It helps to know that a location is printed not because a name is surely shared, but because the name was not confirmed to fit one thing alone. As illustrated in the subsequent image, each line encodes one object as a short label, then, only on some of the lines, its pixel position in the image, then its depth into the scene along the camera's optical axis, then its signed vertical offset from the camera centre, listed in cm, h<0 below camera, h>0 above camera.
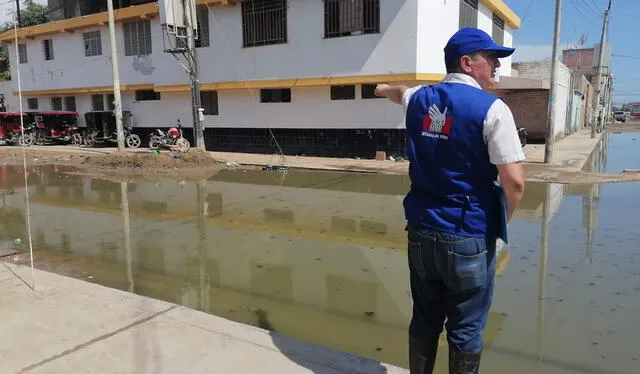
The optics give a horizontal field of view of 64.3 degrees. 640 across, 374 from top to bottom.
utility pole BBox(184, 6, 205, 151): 1708 +68
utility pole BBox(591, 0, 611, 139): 2605 +279
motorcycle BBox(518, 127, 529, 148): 1875 -94
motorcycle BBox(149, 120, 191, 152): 1788 -101
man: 228 -35
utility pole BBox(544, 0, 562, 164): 1383 +57
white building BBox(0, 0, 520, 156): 1546 +166
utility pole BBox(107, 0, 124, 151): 1709 +86
